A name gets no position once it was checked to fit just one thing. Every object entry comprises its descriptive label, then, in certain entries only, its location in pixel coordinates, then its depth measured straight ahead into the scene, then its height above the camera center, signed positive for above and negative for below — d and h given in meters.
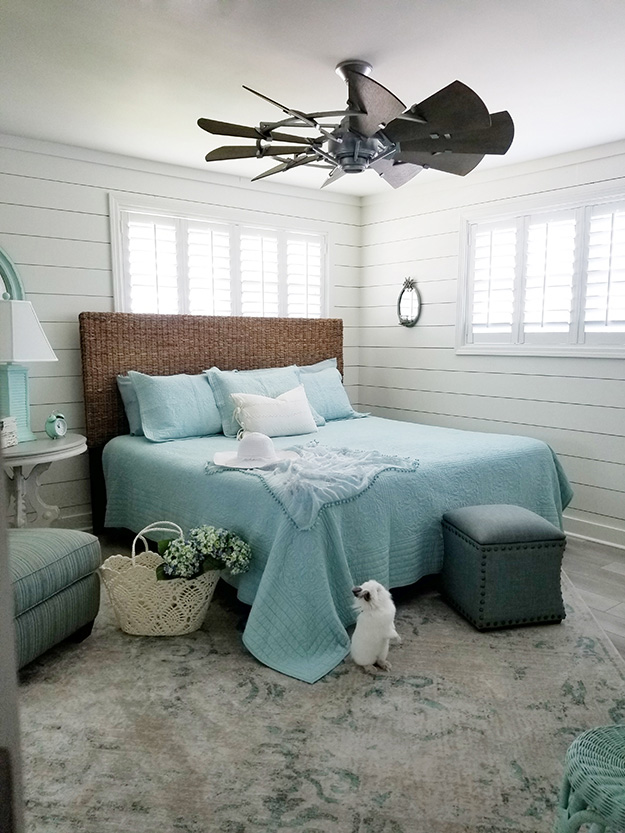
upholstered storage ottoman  2.60 -0.97
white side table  3.01 -0.68
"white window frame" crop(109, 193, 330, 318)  4.06 +0.80
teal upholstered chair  2.21 -0.94
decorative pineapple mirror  4.93 +0.24
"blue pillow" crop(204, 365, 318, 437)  3.91 -0.33
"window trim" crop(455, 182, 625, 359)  3.74 +0.71
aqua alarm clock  3.43 -0.52
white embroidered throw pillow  3.75 -0.49
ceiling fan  2.02 +0.73
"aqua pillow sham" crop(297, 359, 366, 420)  4.38 -0.41
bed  2.42 -0.73
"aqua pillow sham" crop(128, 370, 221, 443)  3.75 -0.45
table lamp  3.11 -0.10
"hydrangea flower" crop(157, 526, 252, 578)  2.51 -0.89
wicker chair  1.13 -0.83
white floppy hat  2.98 -0.57
